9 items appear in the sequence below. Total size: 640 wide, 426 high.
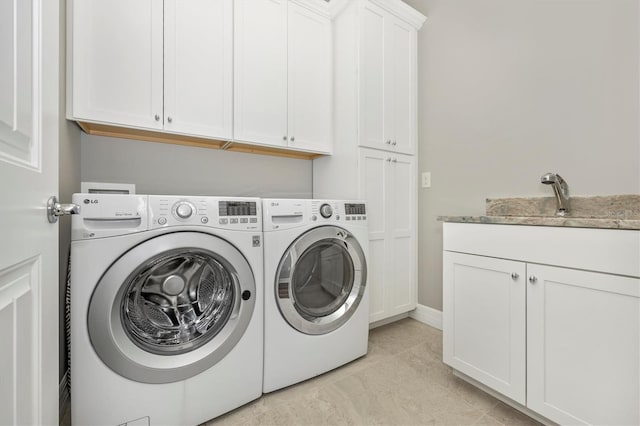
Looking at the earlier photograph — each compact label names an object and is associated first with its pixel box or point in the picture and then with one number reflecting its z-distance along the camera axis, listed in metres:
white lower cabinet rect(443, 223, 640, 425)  0.86
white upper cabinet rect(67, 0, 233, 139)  1.26
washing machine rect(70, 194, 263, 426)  0.92
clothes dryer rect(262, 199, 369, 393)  1.25
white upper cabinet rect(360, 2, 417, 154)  1.86
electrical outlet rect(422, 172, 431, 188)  2.09
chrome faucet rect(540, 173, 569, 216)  1.33
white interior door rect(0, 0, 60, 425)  0.44
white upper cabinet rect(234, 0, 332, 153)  1.68
